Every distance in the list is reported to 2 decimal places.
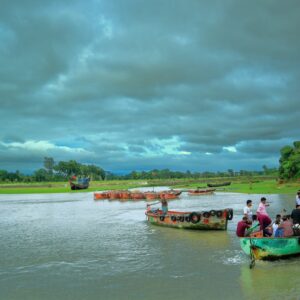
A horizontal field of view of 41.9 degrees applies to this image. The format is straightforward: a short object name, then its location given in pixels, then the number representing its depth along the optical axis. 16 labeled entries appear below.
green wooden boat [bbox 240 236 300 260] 14.88
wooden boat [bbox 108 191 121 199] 65.12
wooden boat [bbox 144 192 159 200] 61.34
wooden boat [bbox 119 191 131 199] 63.35
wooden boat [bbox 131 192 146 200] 62.71
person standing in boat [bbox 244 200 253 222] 17.65
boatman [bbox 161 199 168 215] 29.14
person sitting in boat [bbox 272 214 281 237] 16.10
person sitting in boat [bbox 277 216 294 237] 15.45
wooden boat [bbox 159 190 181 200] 63.06
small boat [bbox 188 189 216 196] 70.19
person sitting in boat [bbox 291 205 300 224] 16.42
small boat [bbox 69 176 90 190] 106.81
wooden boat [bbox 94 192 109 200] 66.06
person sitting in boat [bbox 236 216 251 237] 16.03
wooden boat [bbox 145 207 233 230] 24.27
